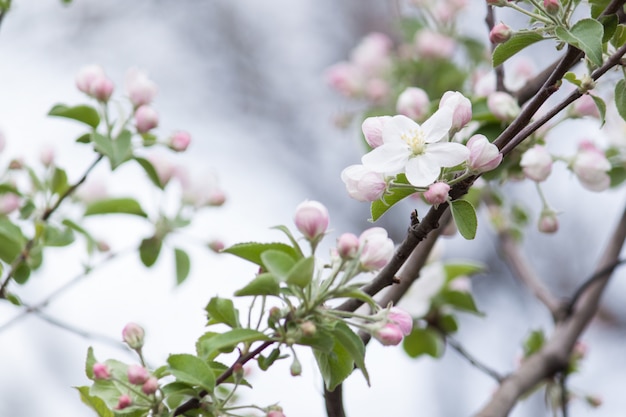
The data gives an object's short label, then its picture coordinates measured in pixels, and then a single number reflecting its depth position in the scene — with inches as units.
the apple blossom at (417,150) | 61.0
